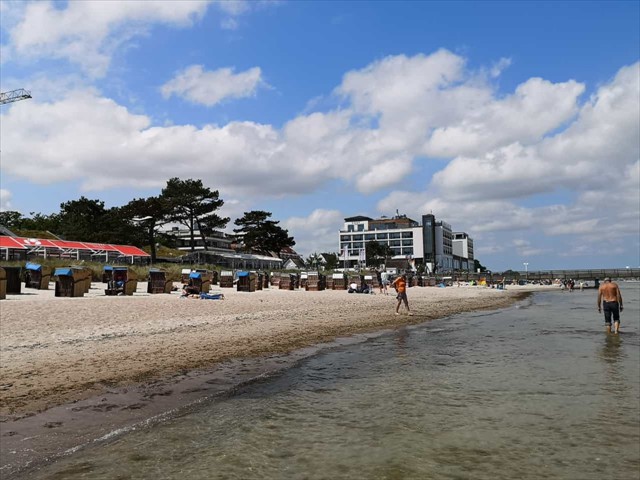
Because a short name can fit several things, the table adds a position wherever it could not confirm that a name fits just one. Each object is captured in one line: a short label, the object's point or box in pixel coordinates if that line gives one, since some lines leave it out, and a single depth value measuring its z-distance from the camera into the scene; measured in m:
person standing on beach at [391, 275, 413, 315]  24.22
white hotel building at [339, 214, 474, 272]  173.25
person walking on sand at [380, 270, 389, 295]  47.31
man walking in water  17.08
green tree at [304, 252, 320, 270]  138.54
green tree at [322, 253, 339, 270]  156.25
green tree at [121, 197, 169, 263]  73.12
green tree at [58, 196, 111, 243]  76.88
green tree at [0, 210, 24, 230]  93.12
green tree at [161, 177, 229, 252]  73.75
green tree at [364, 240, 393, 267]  158.38
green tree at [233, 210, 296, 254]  93.16
